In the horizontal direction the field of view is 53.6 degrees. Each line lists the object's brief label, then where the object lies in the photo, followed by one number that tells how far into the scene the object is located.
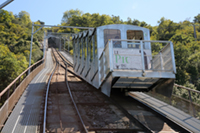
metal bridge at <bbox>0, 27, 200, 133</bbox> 6.56
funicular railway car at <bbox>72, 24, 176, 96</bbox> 8.02
